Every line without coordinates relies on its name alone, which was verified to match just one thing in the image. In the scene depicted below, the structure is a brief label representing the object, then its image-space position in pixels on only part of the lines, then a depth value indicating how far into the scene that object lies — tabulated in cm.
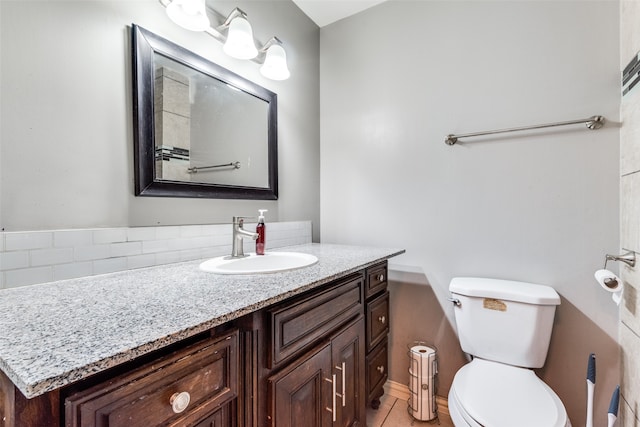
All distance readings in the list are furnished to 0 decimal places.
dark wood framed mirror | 108
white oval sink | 114
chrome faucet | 127
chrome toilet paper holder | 107
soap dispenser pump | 136
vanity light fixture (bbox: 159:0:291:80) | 111
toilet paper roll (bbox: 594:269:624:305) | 108
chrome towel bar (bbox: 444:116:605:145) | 124
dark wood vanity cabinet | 45
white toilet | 98
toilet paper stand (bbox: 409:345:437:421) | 149
